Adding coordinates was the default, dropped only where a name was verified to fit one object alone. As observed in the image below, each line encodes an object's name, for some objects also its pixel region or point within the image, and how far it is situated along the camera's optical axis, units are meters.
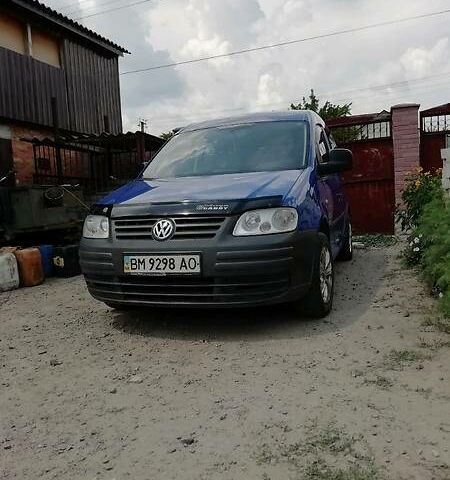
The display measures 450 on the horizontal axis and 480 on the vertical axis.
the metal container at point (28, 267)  6.07
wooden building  11.55
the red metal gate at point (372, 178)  8.41
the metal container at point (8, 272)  5.82
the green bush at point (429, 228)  3.69
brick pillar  8.06
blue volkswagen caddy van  3.40
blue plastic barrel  6.55
